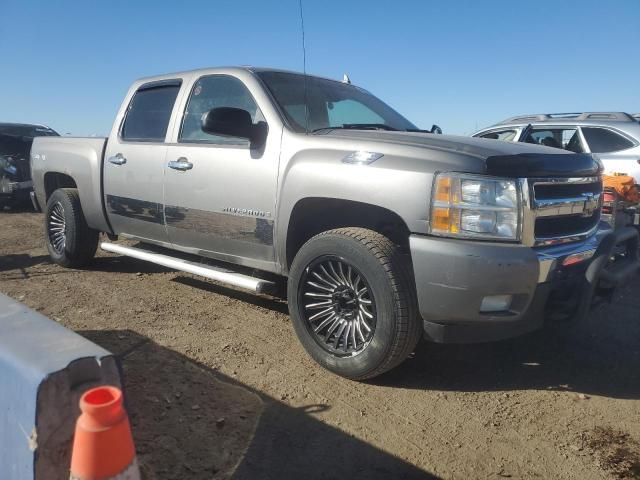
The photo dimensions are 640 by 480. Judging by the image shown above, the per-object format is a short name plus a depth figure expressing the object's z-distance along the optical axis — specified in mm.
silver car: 6938
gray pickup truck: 2746
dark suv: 9992
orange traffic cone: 1351
